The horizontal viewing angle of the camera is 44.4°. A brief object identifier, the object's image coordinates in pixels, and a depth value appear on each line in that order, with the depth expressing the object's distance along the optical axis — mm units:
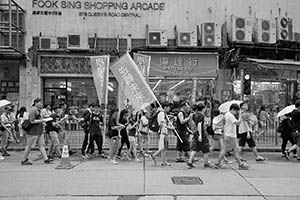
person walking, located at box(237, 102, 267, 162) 9859
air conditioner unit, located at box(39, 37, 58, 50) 17359
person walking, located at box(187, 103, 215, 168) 8938
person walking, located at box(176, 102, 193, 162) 10083
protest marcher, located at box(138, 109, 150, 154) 10680
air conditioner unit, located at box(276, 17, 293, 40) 18062
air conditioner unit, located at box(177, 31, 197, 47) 17531
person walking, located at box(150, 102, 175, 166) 9289
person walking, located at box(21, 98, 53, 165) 9523
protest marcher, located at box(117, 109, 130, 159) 10166
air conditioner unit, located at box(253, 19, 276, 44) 17703
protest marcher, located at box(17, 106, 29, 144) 13581
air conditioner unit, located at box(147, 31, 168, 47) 17469
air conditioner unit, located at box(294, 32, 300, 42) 18639
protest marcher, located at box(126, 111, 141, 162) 10141
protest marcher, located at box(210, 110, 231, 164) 9898
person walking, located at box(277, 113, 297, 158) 10711
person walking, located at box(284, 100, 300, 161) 10086
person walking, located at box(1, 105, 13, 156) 11312
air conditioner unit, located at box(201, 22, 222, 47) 17489
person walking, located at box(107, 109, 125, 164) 9891
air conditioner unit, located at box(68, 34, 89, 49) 17328
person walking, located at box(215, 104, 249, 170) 8812
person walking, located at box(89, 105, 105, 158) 10680
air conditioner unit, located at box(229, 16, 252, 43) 17438
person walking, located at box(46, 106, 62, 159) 10484
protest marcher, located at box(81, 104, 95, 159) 10797
